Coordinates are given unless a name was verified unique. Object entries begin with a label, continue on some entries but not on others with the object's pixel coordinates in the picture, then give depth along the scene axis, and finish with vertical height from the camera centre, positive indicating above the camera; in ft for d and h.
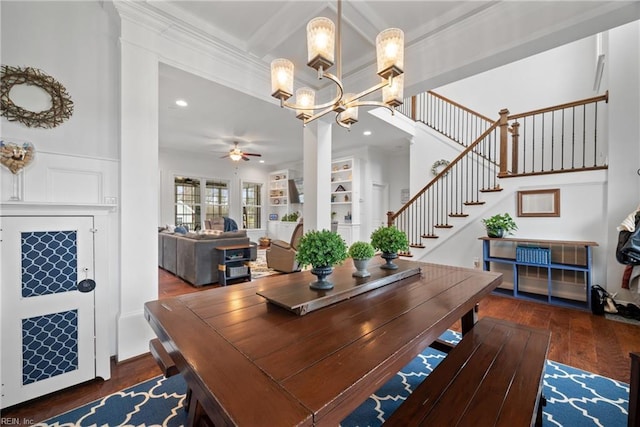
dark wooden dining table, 2.06 -1.50
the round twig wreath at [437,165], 17.93 +3.20
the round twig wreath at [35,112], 5.77 +2.61
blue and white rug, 4.87 -3.96
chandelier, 5.08 +3.16
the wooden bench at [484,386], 3.07 -2.45
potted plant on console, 12.19 -0.66
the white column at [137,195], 6.95 +0.38
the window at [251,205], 29.21 +0.57
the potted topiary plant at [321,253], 4.39 -0.72
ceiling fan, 18.52 +3.99
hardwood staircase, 13.61 +3.32
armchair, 14.97 -2.69
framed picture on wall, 11.66 +0.42
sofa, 13.11 -2.34
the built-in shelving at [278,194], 29.27 +1.85
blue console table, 10.69 -2.57
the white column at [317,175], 12.55 +1.72
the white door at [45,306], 5.10 -2.05
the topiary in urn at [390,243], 6.00 -0.75
